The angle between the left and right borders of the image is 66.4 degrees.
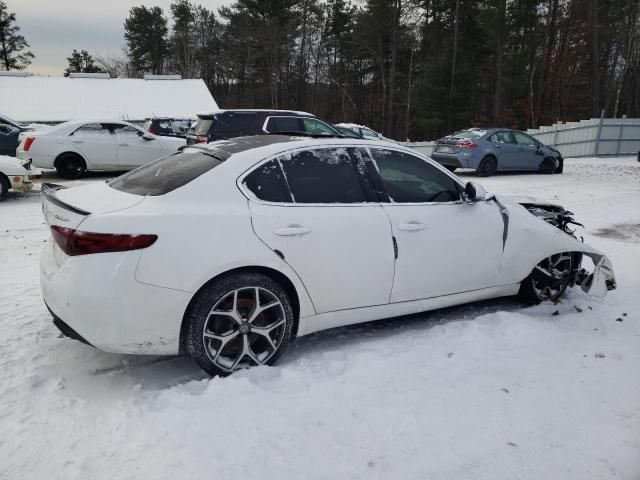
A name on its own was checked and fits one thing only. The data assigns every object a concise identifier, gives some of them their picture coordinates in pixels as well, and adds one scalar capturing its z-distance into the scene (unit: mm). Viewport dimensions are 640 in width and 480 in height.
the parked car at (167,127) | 17266
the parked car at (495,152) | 14391
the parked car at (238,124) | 11305
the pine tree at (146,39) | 50656
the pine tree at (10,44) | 47875
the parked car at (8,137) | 15580
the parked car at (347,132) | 14575
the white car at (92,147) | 12086
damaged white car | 2799
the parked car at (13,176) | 9289
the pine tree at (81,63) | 54709
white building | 27234
